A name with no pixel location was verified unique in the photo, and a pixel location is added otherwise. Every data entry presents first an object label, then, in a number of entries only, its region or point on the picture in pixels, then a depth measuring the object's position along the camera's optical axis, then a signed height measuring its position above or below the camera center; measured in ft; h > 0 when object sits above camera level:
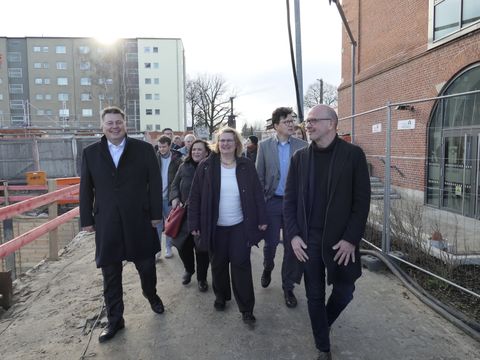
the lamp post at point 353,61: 22.80 +11.14
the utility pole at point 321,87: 147.79 +24.44
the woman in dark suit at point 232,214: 11.84 -2.00
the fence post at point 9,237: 20.57 -4.77
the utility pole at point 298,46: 27.76 +7.65
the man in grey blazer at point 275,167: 14.12 -0.64
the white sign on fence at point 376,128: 21.00 +1.20
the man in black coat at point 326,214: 9.07 -1.60
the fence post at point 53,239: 19.83 -4.53
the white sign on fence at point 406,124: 37.94 +2.49
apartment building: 190.80 +37.27
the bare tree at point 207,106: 204.74 +24.82
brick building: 15.69 +6.54
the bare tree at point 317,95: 195.21 +29.68
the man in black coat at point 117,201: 11.15 -1.50
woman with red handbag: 14.80 -2.16
